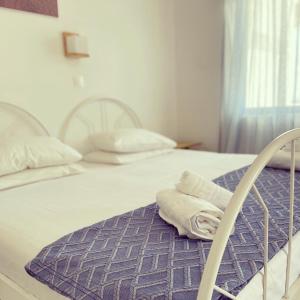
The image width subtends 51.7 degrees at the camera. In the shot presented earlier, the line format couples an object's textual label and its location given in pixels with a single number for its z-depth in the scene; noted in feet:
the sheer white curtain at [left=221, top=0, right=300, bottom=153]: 8.39
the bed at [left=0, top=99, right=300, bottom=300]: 3.15
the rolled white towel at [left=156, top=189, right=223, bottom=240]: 3.05
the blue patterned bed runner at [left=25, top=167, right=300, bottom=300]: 2.39
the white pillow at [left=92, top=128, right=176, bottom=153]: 7.41
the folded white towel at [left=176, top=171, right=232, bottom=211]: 3.66
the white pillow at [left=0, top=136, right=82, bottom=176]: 5.67
